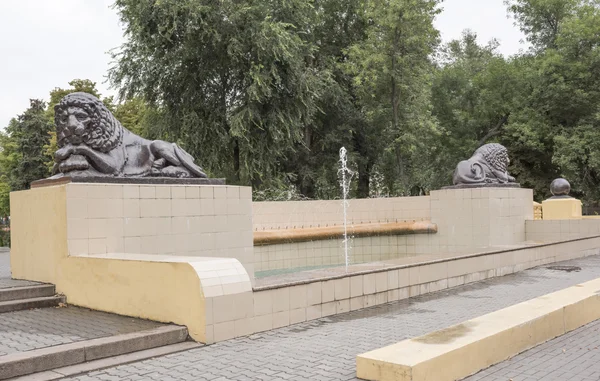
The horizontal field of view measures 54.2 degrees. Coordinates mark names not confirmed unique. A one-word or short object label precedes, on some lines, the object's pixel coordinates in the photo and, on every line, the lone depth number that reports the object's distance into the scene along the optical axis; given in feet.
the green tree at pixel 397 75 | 79.25
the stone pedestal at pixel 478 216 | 47.83
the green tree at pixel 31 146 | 122.83
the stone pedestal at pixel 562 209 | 57.82
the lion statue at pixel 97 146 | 26.27
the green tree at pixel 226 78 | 68.13
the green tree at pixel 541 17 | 99.25
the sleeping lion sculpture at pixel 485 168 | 49.21
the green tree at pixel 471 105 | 97.40
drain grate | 38.09
